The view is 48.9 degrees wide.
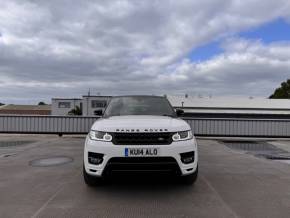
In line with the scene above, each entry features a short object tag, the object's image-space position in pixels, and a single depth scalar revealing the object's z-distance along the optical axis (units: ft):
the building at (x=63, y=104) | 204.23
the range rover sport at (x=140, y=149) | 16.14
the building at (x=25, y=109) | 239.09
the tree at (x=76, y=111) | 191.62
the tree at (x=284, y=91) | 251.39
